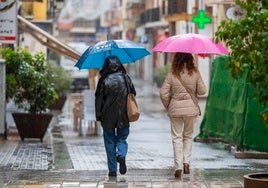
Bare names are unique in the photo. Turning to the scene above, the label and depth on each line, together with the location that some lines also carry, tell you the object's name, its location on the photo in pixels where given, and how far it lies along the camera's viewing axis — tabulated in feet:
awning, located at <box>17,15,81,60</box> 75.37
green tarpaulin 51.29
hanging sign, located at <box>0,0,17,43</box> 60.44
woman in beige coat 41.68
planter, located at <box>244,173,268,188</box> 33.71
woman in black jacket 40.83
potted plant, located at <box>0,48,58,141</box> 63.21
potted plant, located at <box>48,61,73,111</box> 107.65
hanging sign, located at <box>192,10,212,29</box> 127.24
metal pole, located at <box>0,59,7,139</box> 61.87
